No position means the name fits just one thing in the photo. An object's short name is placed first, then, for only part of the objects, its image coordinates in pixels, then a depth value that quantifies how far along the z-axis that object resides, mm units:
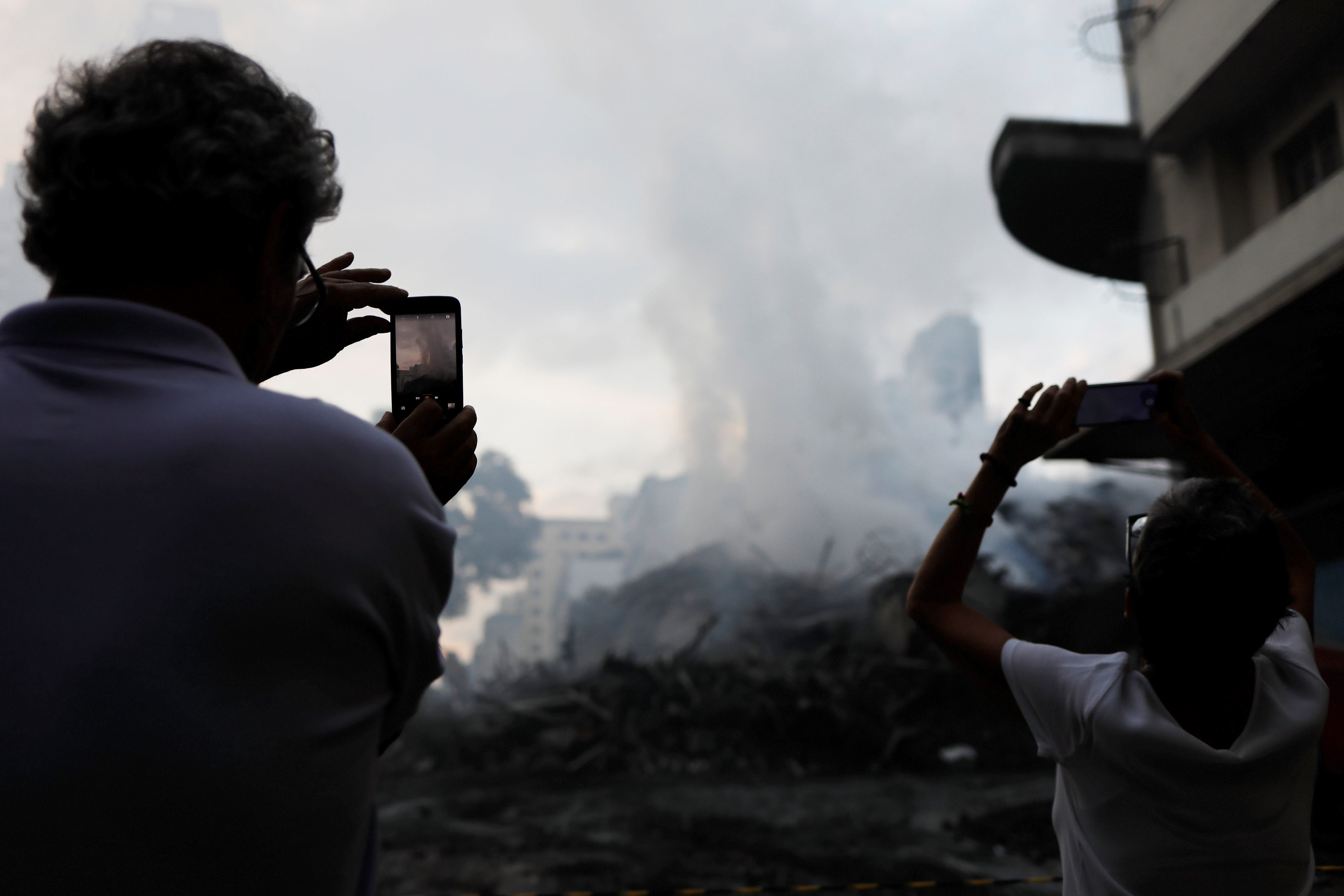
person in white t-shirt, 1232
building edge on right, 8555
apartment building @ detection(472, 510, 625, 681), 36531
